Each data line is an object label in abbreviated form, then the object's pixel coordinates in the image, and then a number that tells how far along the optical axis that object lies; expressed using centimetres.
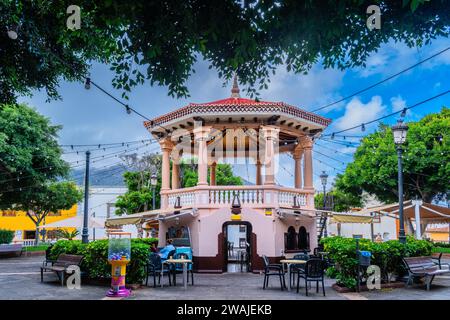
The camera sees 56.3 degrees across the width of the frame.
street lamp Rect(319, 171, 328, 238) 2382
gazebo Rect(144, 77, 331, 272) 1631
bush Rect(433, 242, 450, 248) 2631
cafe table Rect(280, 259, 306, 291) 1151
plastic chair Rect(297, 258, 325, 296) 1076
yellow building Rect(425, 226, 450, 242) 5091
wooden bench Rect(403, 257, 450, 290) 1126
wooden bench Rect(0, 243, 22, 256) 2522
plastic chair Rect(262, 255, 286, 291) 1175
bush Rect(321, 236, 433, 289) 1119
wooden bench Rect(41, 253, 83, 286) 1242
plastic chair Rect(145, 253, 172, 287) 1226
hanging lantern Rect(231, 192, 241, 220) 1622
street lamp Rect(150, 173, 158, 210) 2314
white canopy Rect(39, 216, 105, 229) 2550
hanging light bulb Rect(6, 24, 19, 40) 823
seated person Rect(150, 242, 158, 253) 1604
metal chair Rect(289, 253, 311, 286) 1178
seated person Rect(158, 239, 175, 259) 1449
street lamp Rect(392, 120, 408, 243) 1340
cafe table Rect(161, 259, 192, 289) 1173
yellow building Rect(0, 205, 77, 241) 5003
